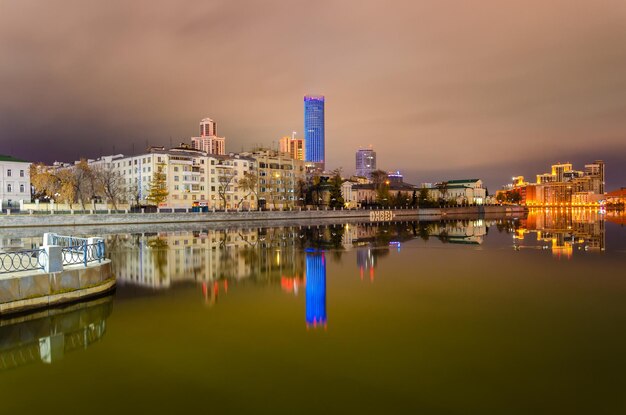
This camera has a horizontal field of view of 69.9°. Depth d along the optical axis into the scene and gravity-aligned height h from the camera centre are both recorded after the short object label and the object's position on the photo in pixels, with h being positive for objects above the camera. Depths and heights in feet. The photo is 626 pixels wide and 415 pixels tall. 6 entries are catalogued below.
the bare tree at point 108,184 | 285.84 +21.68
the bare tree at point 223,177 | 348.65 +29.53
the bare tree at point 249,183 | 325.48 +23.34
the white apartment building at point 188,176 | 329.11 +29.57
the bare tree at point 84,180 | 271.00 +22.57
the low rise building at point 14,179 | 279.90 +23.97
